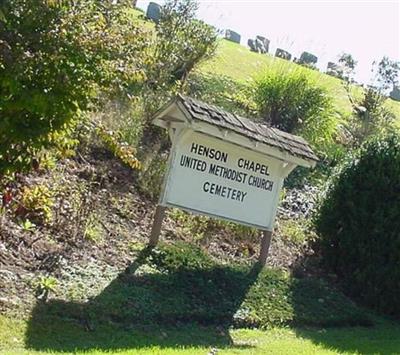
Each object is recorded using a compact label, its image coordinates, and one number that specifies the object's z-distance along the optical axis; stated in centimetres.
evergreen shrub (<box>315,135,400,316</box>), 1012
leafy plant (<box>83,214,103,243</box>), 855
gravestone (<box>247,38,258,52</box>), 2973
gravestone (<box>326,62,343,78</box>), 2330
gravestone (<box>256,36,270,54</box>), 2849
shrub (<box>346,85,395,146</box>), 1814
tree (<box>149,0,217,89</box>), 1330
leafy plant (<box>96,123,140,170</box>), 771
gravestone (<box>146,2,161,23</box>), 2510
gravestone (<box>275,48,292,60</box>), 1945
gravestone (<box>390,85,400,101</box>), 3036
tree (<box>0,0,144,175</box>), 608
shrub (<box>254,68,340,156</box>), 1583
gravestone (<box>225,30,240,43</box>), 3319
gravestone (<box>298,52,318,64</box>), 1988
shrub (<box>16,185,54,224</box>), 833
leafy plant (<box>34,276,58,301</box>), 701
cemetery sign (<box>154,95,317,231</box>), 895
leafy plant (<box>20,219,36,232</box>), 799
